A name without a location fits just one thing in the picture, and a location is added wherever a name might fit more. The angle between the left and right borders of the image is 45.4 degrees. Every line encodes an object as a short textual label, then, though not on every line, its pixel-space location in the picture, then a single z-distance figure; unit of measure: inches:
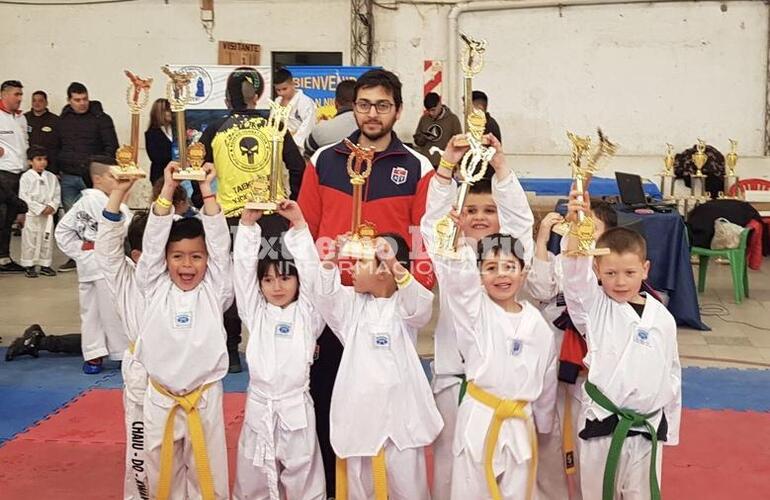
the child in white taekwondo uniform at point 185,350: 129.8
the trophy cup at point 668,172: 353.0
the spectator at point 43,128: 381.4
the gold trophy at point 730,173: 365.1
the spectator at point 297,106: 301.4
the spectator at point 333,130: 212.8
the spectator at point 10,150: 364.5
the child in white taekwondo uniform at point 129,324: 135.0
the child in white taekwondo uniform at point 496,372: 120.4
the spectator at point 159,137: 281.3
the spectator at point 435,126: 372.5
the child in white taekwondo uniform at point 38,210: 359.6
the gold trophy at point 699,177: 362.3
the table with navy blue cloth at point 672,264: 273.3
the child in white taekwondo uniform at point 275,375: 127.3
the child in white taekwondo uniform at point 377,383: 123.0
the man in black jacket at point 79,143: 352.8
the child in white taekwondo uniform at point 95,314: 228.1
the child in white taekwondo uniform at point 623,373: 122.0
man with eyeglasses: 131.9
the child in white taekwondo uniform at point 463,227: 125.4
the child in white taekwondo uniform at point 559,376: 130.0
